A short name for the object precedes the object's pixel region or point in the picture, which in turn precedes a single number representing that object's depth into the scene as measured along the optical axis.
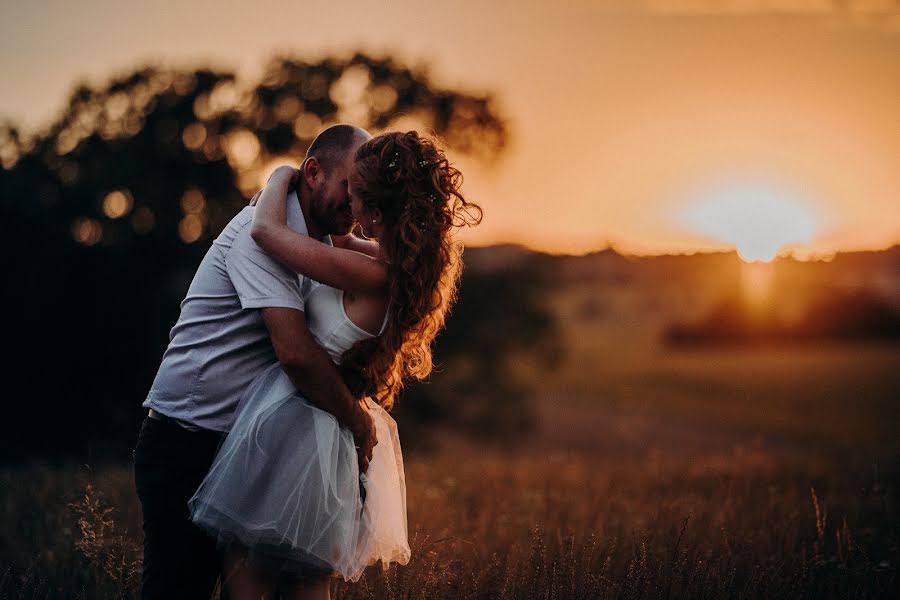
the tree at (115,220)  19.62
